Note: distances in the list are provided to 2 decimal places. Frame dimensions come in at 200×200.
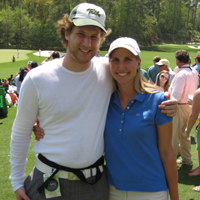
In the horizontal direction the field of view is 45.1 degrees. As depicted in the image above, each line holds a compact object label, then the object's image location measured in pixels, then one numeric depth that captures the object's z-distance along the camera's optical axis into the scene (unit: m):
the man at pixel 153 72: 7.94
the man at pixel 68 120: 1.92
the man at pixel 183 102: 4.93
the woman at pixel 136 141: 2.01
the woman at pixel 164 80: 5.26
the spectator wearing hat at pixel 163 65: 6.41
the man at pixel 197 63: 8.59
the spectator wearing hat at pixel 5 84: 12.16
